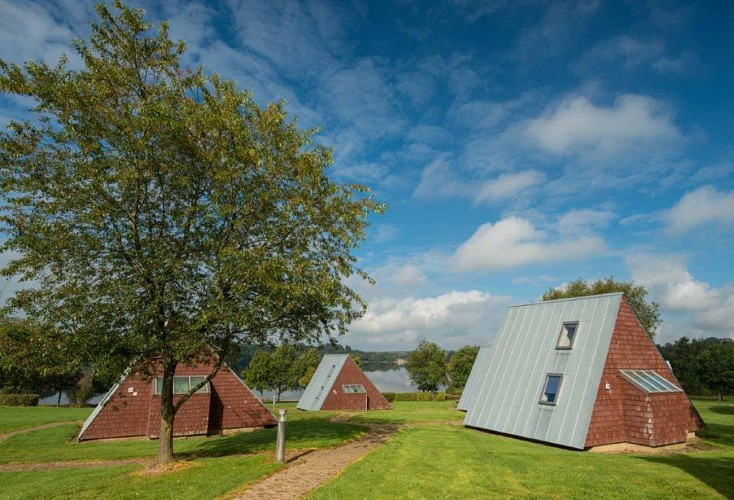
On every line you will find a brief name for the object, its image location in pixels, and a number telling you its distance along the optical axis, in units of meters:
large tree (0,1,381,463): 12.55
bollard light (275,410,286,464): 14.28
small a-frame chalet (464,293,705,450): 19.89
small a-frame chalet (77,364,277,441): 24.25
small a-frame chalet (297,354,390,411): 43.19
